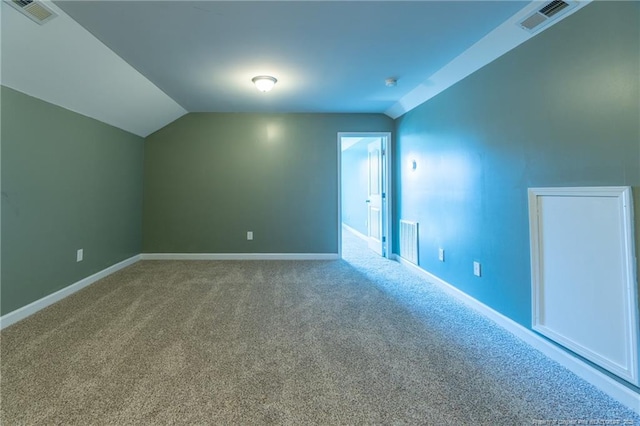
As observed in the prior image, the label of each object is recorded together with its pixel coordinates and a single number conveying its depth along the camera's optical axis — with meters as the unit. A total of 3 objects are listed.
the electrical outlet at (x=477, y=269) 2.36
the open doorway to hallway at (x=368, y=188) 4.12
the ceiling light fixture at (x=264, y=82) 2.76
